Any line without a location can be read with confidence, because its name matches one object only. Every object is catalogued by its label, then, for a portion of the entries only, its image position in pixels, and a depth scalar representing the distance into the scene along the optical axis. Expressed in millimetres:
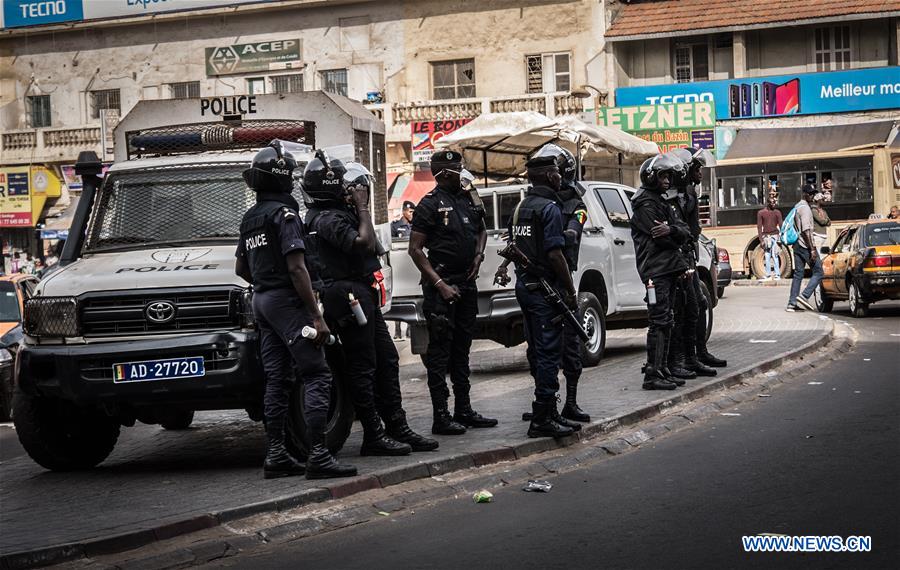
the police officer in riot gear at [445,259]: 9055
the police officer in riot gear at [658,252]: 11359
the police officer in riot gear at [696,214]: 12180
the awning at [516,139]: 19547
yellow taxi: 19766
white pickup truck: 13438
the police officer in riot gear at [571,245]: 9219
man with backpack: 20594
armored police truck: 8117
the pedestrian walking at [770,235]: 28969
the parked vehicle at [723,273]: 23359
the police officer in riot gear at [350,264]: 8070
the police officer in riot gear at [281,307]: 7465
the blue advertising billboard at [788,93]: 37906
